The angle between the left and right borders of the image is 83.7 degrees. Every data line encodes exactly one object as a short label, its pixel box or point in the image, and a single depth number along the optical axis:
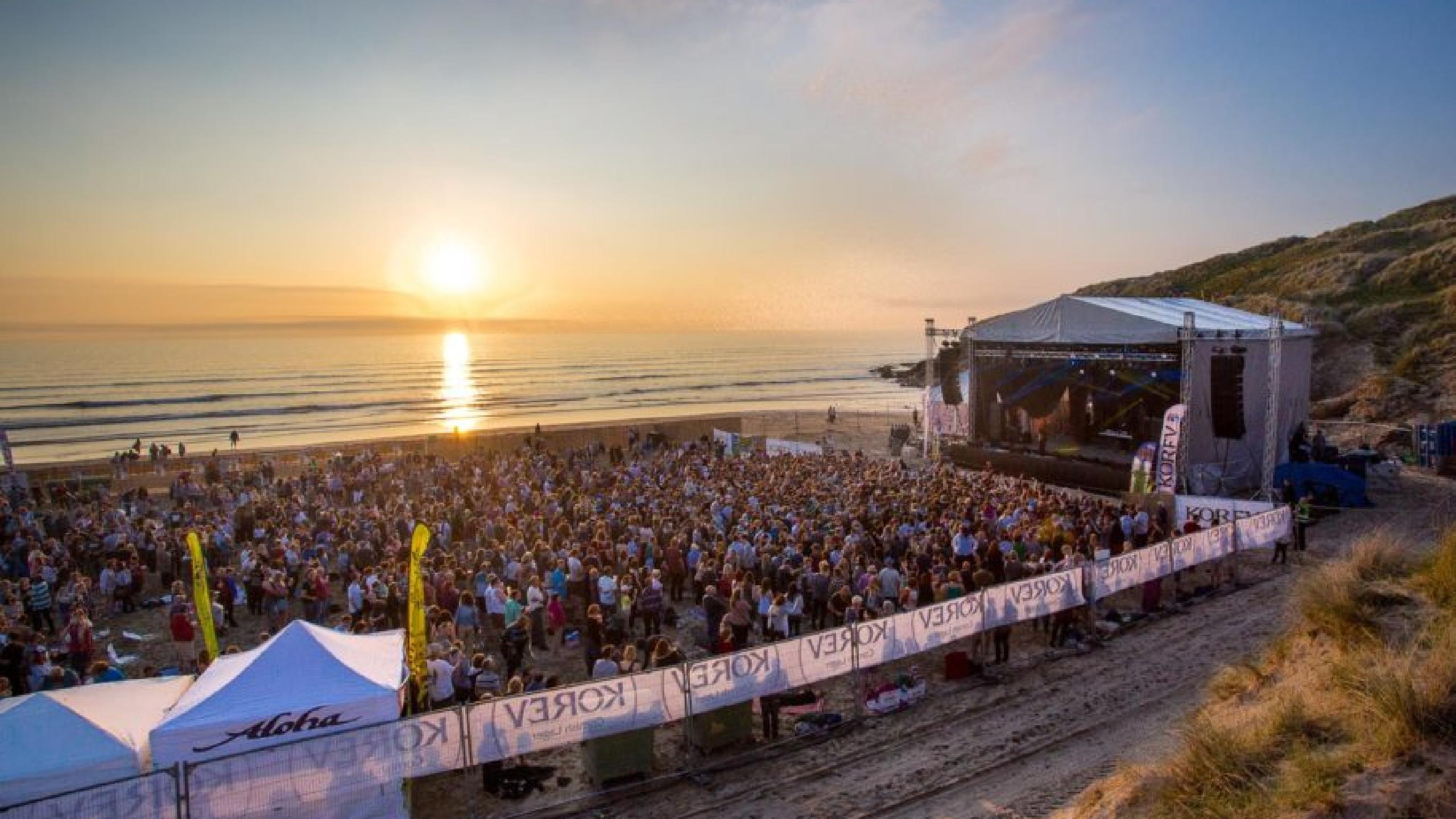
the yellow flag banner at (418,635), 8.64
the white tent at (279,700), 6.68
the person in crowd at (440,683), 8.88
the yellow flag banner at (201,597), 9.45
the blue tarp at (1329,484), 19.36
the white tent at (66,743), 6.21
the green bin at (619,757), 8.04
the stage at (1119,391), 20.95
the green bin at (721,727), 8.68
